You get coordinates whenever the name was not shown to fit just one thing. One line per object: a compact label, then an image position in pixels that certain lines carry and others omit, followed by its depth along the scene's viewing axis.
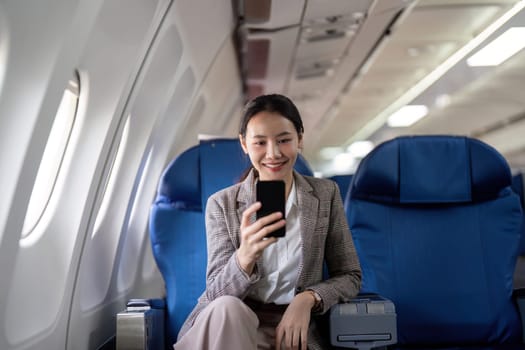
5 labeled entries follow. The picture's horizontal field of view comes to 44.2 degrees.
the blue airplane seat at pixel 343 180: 4.59
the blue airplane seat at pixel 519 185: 3.87
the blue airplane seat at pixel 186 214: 3.25
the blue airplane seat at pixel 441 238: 3.20
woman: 2.37
